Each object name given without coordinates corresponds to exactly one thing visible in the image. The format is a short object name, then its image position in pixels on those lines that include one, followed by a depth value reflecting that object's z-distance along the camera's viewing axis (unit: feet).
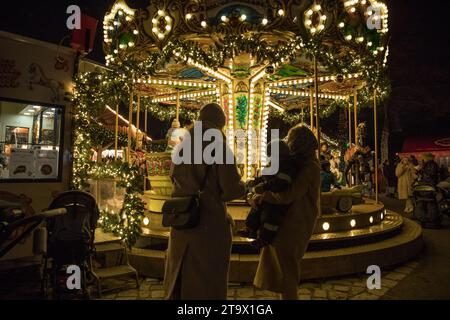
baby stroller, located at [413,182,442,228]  28.04
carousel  16.70
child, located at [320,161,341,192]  23.73
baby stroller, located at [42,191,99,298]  12.75
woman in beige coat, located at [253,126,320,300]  9.74
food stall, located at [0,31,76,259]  17.61
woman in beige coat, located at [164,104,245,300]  8.46
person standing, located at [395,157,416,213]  41.96
